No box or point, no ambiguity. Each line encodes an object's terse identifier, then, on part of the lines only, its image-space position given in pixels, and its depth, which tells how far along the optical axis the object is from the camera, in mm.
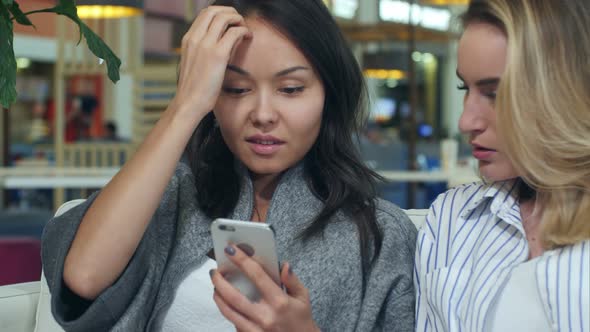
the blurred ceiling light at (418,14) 10738
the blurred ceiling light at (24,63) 13392
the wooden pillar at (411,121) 6762
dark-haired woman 1280
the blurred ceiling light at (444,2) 6297
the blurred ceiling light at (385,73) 9719
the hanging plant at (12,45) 1401
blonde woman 1155
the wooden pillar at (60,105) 7398
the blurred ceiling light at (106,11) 5453
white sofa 1665
